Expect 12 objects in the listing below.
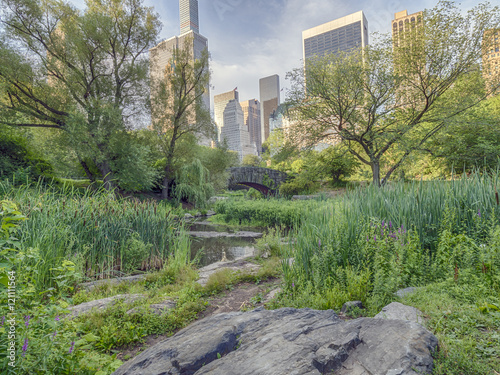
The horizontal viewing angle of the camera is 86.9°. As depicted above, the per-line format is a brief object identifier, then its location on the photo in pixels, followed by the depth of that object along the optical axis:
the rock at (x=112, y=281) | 3.75
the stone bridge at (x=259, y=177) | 21.36
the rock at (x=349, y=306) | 2.42
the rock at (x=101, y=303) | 2.73
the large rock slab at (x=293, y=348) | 1.39
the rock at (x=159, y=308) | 2.82
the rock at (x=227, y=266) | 4.59
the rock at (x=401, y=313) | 1.93
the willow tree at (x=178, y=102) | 17.47
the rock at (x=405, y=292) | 2.46
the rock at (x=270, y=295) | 3.24
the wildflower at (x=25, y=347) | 1.45
